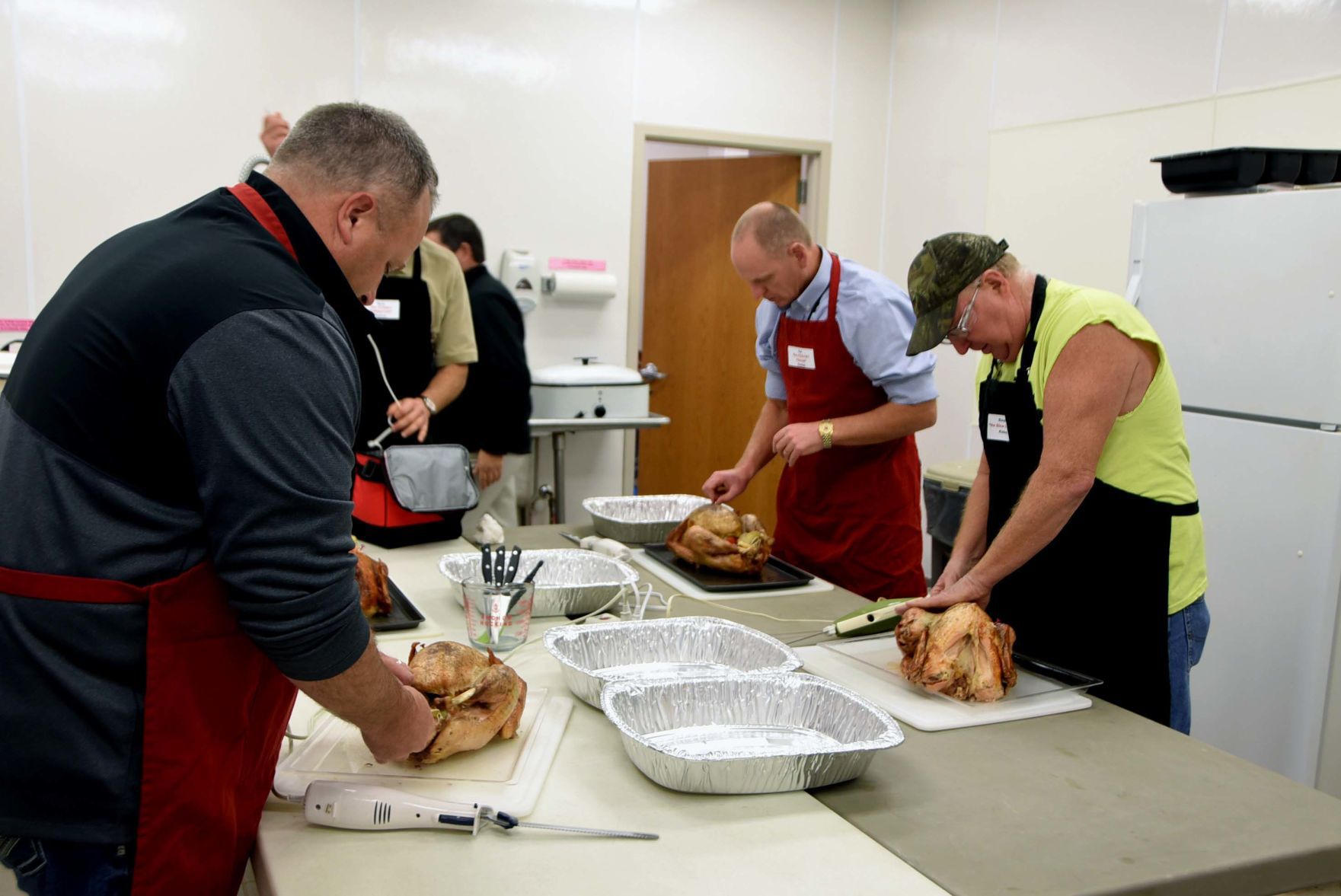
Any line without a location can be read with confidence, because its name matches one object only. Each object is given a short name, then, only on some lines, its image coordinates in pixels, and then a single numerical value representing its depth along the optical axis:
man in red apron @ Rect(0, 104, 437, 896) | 1.08
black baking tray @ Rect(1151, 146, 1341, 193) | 3.09
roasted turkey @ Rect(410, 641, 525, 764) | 1.41
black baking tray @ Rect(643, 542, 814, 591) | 2.38
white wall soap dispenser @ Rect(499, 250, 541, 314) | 4.91
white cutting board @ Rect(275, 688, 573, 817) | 1.36
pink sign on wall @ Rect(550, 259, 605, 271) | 5.10
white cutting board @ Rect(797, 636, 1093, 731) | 1.67
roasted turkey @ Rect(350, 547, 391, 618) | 2.03
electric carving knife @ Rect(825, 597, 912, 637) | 1.97
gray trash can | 4.17
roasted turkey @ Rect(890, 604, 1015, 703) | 1.73
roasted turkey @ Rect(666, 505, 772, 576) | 2.45
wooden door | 5.89
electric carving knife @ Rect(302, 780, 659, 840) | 1.26
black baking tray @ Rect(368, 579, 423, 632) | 2.01
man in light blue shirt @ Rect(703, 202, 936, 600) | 2.79
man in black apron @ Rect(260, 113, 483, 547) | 3.25
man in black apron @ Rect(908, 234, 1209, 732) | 1.89
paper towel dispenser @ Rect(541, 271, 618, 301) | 5.02
